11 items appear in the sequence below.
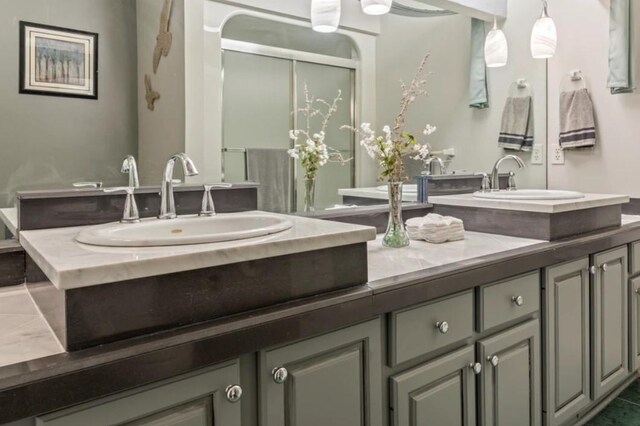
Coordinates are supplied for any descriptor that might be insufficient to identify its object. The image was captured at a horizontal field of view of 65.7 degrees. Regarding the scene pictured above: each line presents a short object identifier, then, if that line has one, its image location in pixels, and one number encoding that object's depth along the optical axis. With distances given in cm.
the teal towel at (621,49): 242
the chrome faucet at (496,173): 249
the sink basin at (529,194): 213
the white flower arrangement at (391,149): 182
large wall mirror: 136
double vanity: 84
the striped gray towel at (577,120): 260
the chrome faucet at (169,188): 143
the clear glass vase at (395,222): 180
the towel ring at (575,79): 262
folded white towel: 189
